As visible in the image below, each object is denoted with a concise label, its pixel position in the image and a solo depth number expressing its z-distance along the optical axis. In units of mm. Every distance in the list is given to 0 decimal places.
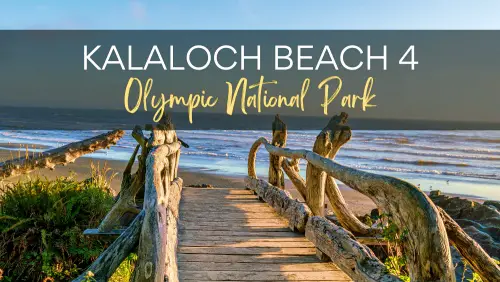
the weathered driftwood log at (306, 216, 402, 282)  3916
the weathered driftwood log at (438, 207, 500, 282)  3576
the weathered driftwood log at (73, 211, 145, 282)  4023
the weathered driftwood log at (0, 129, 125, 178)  8305
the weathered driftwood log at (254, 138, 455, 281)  2889
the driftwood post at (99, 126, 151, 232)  6480
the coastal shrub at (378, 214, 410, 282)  3185
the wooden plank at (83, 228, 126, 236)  6375
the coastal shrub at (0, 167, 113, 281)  6781
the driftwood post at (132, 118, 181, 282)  3496
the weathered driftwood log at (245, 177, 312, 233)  6353
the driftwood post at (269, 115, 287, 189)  9969
